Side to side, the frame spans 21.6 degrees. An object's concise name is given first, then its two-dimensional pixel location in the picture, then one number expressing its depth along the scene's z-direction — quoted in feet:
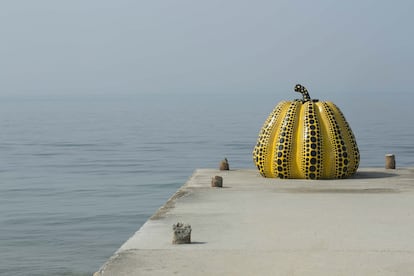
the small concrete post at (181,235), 40.32
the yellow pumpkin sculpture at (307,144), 64.64
